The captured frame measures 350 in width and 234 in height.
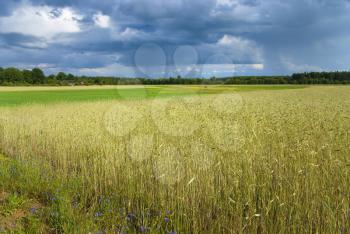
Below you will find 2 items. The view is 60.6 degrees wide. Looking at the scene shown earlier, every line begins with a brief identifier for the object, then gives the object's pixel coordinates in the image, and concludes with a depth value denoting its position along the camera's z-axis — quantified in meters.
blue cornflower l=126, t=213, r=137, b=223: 3.89
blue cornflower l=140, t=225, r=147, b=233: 3.50
